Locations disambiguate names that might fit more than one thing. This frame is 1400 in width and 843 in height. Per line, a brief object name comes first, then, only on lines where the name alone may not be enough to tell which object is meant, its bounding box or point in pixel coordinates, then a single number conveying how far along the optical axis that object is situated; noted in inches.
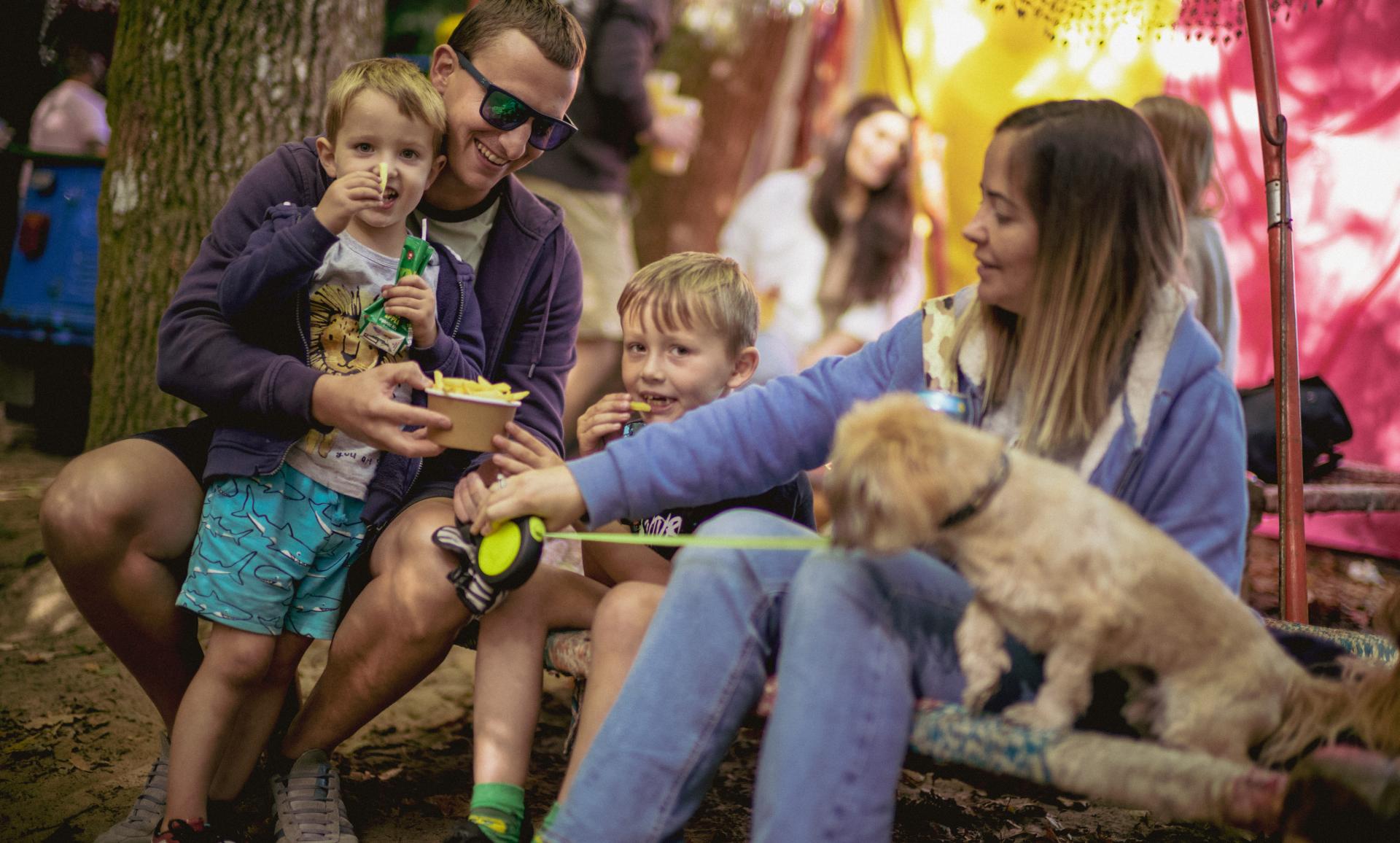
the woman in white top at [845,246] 208.5
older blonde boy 76.4
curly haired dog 56.6
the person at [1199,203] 137.5
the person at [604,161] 177.8
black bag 141.2
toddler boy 80.4
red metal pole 95.7
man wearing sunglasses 81.0
